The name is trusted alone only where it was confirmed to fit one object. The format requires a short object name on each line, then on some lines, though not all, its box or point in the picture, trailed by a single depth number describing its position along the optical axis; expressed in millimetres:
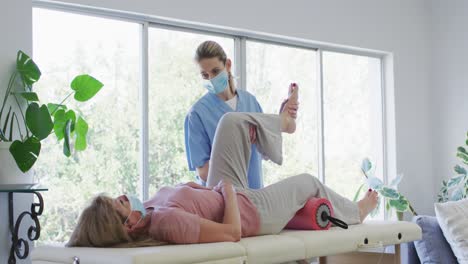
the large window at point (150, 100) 3289
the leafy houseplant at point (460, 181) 4527
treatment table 1736
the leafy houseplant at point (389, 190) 4543
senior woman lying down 1952
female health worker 2734
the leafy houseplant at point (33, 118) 2734
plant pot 2730
